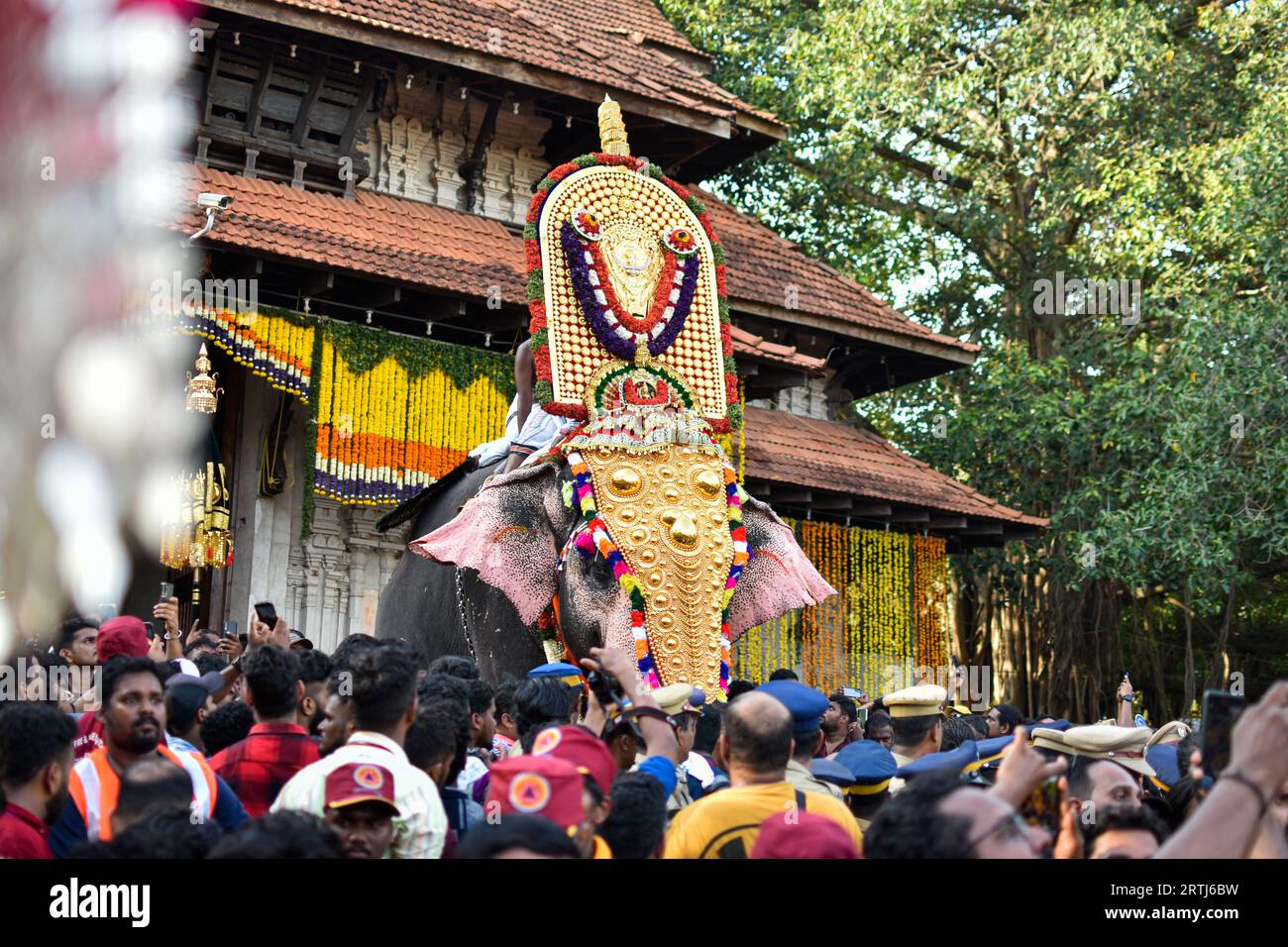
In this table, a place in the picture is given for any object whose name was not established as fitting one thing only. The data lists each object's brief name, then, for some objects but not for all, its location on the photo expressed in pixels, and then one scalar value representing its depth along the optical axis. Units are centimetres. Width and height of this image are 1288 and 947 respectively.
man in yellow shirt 371
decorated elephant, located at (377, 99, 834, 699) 772
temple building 1162
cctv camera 1023
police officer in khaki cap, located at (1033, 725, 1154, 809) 546
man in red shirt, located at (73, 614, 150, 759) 602
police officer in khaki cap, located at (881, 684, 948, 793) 557
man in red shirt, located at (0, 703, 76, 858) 396
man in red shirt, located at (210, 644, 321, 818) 459
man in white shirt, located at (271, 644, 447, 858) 382
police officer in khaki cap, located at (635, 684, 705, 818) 488
